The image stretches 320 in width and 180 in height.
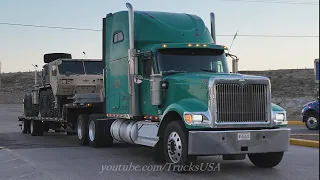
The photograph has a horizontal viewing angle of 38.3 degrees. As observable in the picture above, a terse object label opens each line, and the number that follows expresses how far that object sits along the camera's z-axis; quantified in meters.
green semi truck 8.57
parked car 18.16
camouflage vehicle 16.28
